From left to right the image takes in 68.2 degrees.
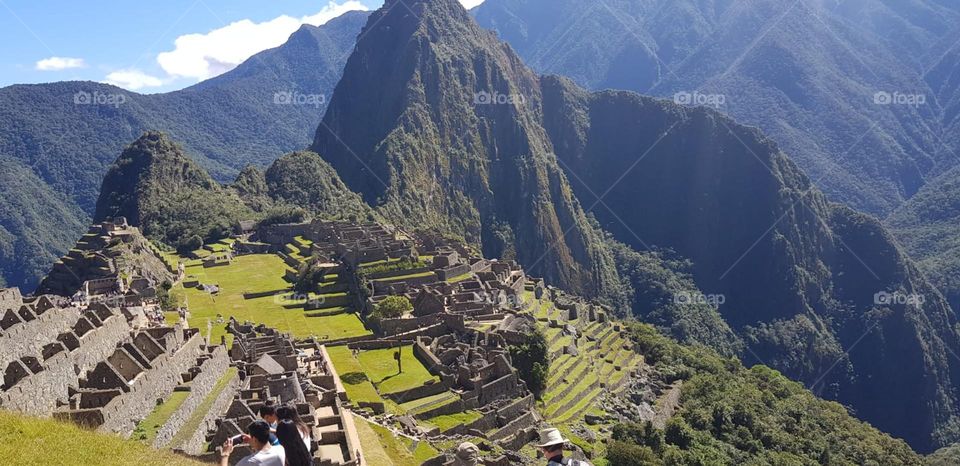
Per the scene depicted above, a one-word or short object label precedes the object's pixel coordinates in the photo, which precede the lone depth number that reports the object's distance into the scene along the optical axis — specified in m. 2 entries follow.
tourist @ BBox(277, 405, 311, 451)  11.93
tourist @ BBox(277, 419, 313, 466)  11.47
